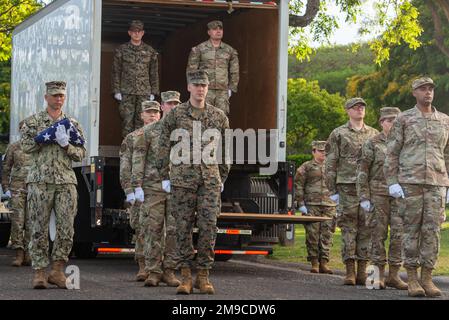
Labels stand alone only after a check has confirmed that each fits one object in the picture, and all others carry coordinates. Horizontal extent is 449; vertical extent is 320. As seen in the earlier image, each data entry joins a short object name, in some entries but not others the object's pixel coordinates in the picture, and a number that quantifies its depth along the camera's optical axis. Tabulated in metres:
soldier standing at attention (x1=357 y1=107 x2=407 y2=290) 14.01
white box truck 16.16
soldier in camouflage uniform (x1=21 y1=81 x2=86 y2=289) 12.88
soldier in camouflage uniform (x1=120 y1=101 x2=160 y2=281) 14.36
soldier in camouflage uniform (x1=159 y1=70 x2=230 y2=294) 12.31
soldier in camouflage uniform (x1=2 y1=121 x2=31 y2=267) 18.31
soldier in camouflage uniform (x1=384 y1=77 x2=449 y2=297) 12.63
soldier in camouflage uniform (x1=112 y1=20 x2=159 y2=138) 18.03
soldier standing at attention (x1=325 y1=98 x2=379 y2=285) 14.55
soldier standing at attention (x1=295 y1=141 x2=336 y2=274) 17.12
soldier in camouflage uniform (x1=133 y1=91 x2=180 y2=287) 13.66
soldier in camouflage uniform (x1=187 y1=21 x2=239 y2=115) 16.95
